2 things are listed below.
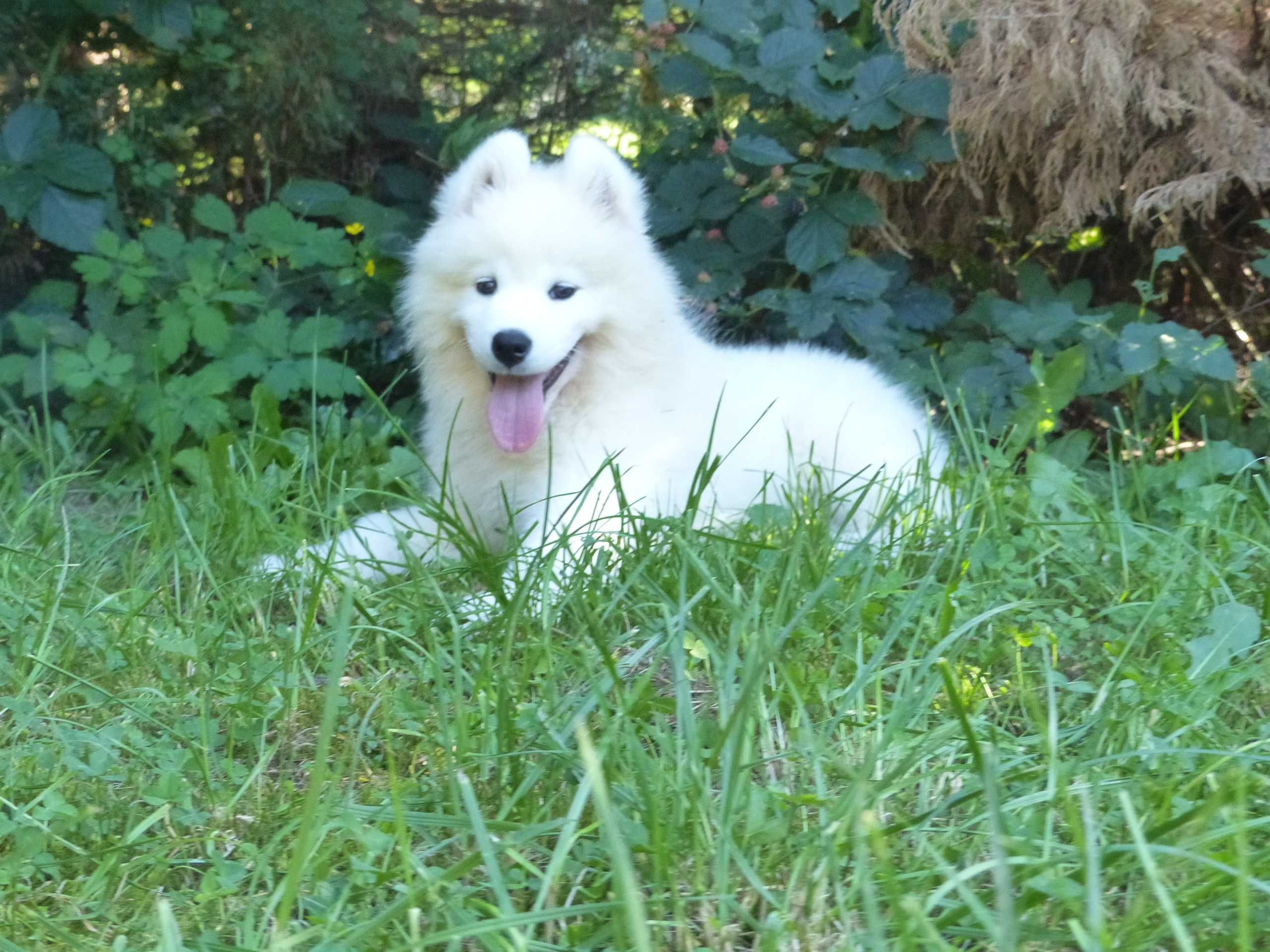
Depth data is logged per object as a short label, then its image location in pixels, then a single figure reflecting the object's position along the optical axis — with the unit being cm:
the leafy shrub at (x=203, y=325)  343
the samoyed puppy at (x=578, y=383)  276
